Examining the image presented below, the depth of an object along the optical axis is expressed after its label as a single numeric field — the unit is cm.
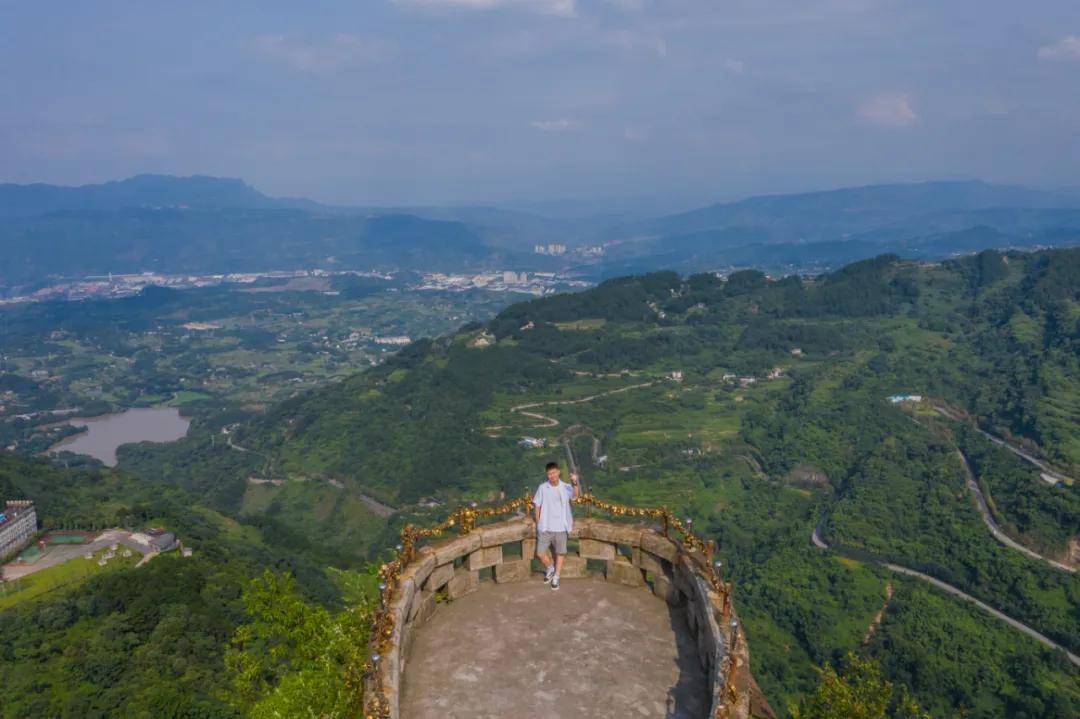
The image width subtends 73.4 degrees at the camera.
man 1091
